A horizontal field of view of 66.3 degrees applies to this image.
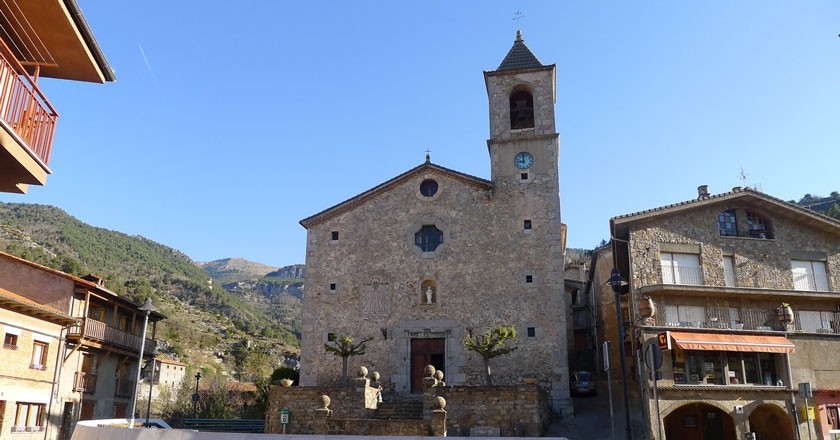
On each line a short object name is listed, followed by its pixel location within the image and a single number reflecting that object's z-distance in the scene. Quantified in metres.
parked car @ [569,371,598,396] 29.44
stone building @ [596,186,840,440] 22.53
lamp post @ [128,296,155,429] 21.96
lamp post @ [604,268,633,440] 15.96
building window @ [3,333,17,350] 23.02
